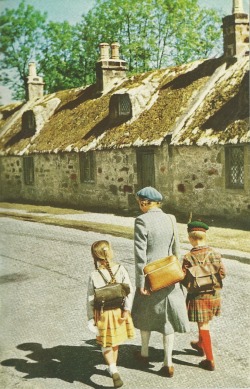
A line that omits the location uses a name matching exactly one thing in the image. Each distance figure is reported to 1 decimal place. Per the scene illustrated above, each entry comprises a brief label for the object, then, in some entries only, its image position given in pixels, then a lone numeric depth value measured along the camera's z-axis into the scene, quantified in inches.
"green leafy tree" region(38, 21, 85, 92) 633.4
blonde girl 154.6
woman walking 158.1
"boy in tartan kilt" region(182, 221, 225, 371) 164.6
